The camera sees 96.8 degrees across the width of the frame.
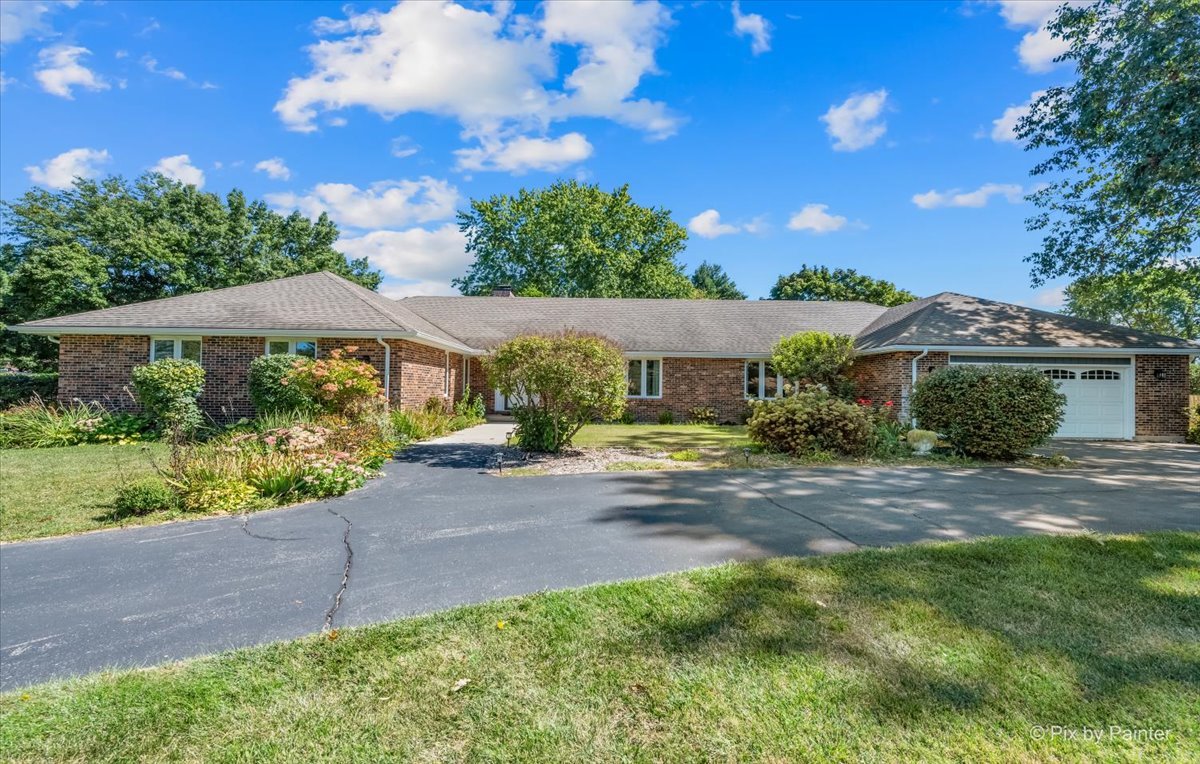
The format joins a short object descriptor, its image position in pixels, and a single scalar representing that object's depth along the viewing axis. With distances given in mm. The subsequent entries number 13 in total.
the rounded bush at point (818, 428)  10867
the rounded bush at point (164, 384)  12398
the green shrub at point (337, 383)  11758
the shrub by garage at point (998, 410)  9961
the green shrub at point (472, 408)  17609
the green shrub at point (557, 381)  10398
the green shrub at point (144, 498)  6590
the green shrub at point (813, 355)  16219
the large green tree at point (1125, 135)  11547
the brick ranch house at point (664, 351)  13867
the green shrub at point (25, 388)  17031
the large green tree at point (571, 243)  33406
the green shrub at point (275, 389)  12055
